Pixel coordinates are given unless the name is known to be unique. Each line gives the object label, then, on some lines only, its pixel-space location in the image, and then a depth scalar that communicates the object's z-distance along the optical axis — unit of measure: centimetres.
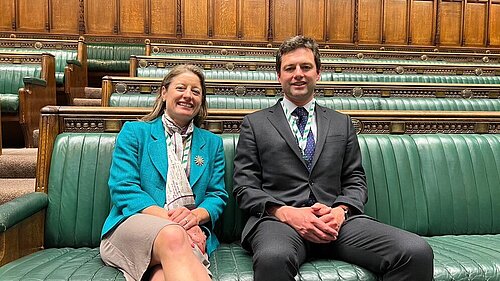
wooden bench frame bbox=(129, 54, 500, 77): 275
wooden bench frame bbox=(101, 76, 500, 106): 210
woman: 96
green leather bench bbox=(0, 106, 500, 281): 104
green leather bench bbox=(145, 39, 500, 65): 361
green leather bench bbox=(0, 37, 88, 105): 308
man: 100
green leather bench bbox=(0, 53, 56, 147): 240
